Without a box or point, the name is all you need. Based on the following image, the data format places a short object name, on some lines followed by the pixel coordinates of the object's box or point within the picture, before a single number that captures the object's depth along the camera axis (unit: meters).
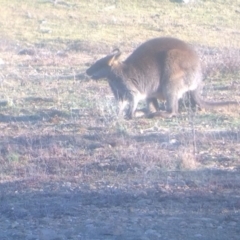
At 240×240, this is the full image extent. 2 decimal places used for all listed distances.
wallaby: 22.86
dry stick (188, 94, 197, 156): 18.11
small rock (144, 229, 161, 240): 12.02
